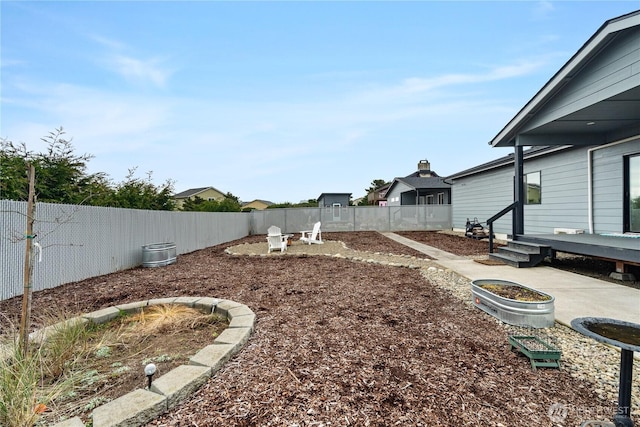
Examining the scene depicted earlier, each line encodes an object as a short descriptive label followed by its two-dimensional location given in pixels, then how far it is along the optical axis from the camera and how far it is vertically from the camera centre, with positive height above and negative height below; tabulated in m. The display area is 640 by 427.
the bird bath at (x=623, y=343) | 1.47 -0.68
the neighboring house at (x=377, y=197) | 36.89 +2.51
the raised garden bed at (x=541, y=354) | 2.16 -1.09
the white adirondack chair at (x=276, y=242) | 8.73 -0.83
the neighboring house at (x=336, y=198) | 31.33 +1.76
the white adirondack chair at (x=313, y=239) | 9.96 -0.86
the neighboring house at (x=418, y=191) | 19.45 +1.66
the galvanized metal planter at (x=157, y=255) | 6.66 -0.92
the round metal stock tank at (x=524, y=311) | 2.93 -1.04
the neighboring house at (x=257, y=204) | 51.44 +2.00
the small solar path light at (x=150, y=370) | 1.67 -0.90
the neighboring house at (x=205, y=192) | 38.34 +3.20
